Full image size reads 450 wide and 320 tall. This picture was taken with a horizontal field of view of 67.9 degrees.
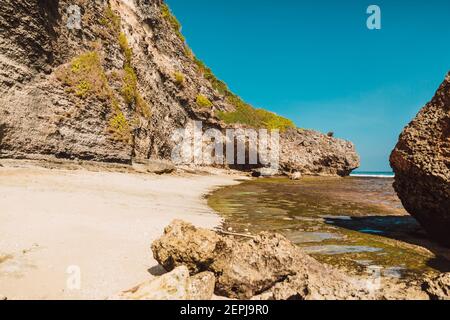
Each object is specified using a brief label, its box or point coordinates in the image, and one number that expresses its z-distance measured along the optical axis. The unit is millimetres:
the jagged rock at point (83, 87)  19031
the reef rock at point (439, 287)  4582
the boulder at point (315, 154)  54594
